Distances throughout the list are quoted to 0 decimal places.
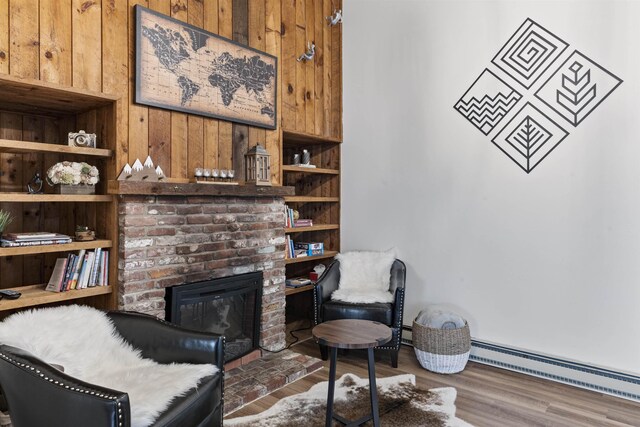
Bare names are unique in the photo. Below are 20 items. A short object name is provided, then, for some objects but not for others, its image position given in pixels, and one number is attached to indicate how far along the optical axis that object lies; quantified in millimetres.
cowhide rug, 2416
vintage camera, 2529
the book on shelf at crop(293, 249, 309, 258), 4004
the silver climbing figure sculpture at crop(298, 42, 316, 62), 3930
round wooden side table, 2248
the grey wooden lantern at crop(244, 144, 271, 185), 3271
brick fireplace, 2598
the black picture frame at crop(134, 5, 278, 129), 2689
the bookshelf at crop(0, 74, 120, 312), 2398
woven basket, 3111
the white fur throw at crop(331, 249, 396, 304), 3699
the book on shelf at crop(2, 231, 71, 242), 2277
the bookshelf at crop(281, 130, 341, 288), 4359
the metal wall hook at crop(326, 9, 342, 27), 4084
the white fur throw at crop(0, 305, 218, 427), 1740
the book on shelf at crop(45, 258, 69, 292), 2424
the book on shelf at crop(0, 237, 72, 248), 2232
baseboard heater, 2807
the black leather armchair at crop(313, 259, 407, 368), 3264
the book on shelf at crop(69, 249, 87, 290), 2475
